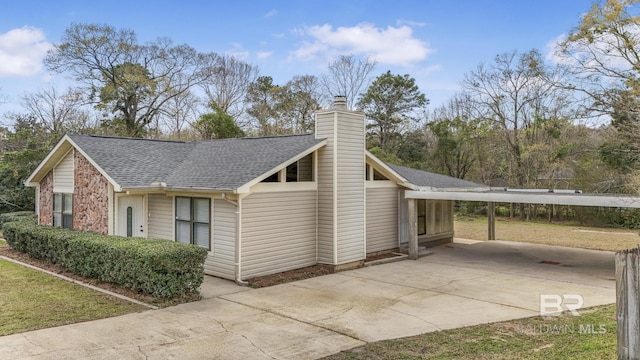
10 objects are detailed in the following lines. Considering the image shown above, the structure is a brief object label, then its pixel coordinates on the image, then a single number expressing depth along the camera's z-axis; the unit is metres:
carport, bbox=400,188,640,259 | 10.86
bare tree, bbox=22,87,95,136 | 28.38
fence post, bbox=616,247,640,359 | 4.87
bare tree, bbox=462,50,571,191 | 29.62
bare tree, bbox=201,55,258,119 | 36.06
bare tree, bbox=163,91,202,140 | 34.62
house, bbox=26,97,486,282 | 10.76
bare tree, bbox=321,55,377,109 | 37.50
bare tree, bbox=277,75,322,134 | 35.69
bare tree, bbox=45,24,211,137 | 30.41
